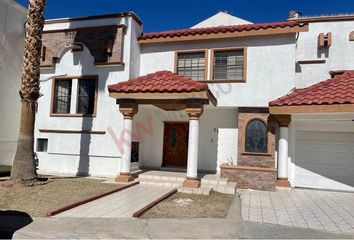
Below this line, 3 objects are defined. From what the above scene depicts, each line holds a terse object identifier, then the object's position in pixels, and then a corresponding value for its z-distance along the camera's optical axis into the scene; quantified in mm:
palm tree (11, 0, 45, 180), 11258
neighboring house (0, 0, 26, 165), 15008
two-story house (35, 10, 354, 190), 12922
